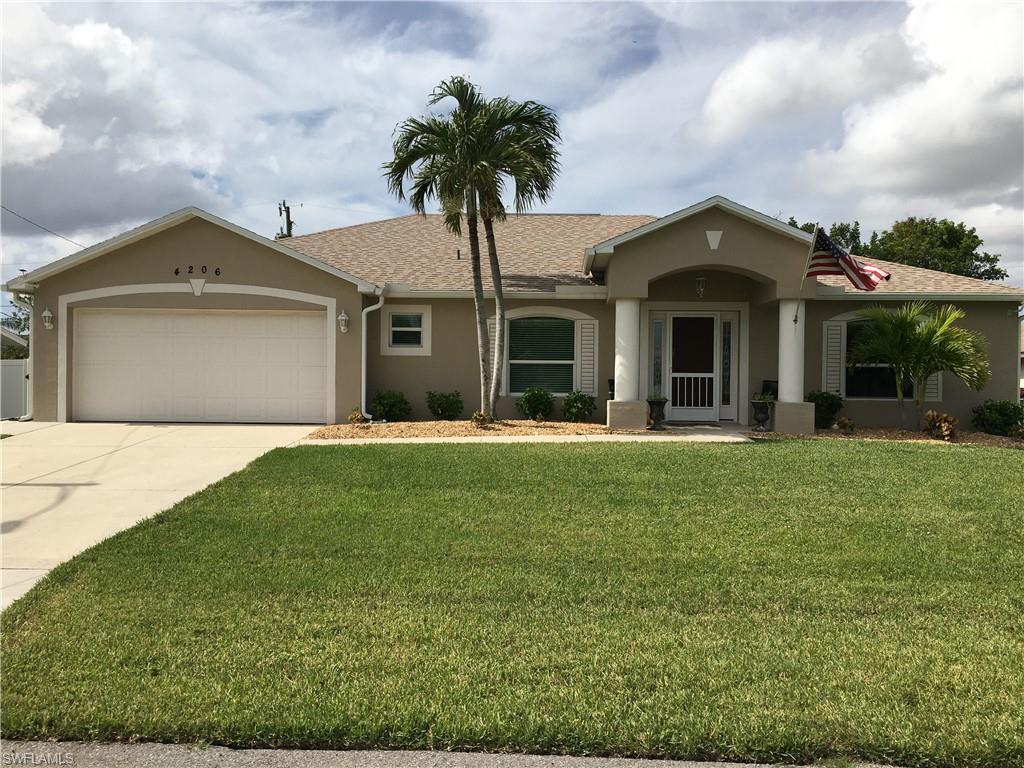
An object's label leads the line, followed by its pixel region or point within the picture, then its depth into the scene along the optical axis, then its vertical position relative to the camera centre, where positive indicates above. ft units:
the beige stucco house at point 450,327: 46.01 +3.82
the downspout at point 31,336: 47.60 +2.75
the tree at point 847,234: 134.10 +28.71
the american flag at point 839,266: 42.16 +7.20
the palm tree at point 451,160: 43.32 +13.73
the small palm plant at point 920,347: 44.09 +2.44
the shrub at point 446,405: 49.73 -1.66
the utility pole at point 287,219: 90.66 +21.08
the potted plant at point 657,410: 46.85 -1.78
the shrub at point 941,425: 44.60 -2.51
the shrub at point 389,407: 48.96 -1.80
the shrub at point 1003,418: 47.73 -2.12
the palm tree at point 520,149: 43.37 +14.28
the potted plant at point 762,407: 46.68 -1.51
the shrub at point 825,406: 48.16 -1.48
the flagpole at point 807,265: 43.30 +7.46
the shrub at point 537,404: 48.80 -1.50
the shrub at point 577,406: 48.93 -1.62
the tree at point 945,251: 116.16 +22.30
